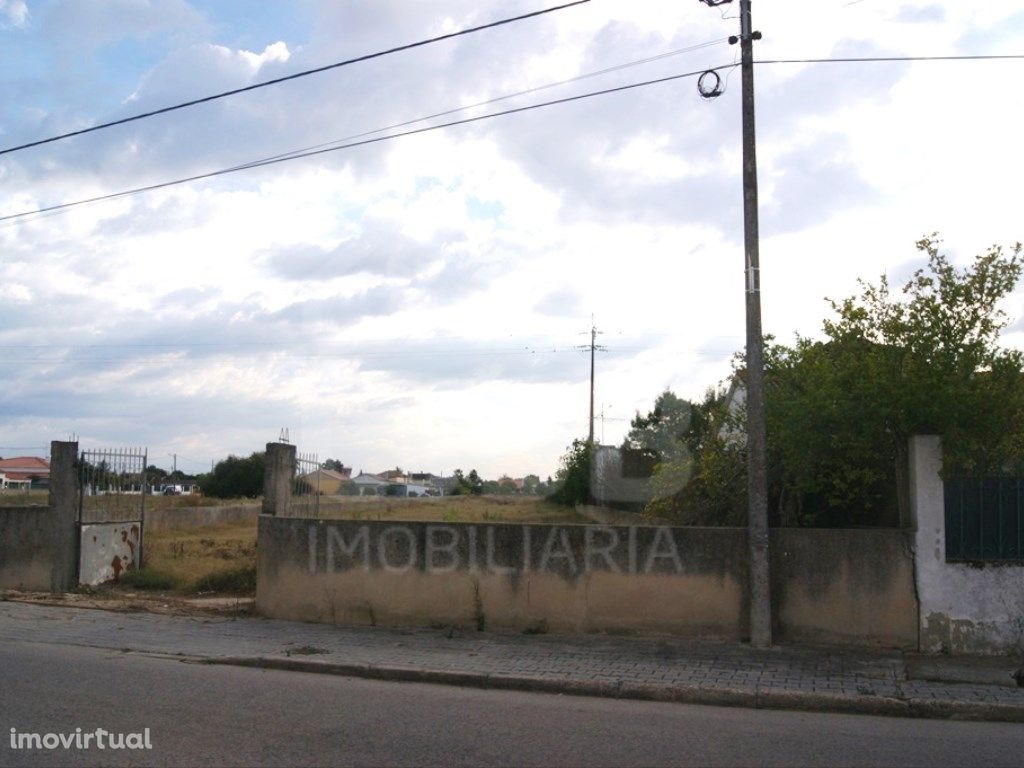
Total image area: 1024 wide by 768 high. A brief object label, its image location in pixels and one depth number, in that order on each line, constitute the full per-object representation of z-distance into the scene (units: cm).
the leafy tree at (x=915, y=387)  1022
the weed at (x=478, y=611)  1195
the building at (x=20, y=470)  6996
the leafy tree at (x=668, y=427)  2386
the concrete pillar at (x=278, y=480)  1347
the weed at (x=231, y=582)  1552
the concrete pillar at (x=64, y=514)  1550
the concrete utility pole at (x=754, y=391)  1062
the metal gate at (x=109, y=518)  1596
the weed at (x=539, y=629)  1173
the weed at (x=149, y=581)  1616
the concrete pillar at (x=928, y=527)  1045
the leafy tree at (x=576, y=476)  4094
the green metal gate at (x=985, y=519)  1044
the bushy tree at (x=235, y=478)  6588
